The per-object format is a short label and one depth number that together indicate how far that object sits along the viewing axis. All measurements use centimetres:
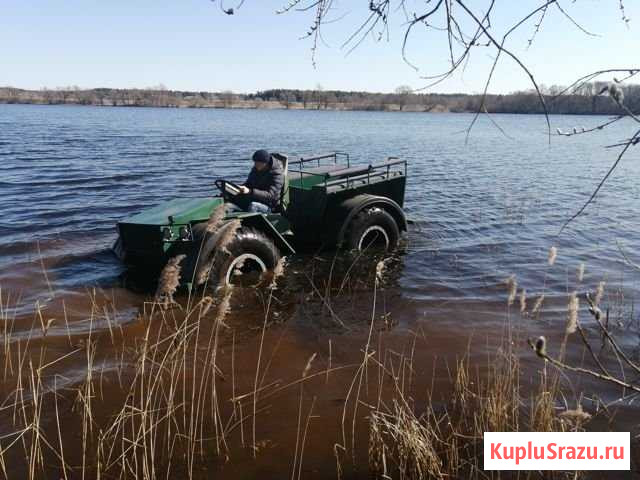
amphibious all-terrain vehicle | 550
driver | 642
